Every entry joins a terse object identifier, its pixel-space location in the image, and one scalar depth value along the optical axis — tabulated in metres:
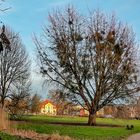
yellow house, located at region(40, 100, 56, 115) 98.31
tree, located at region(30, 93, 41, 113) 40.74
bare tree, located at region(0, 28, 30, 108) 35.19
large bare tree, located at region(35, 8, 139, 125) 28.55
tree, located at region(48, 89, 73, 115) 29.19
